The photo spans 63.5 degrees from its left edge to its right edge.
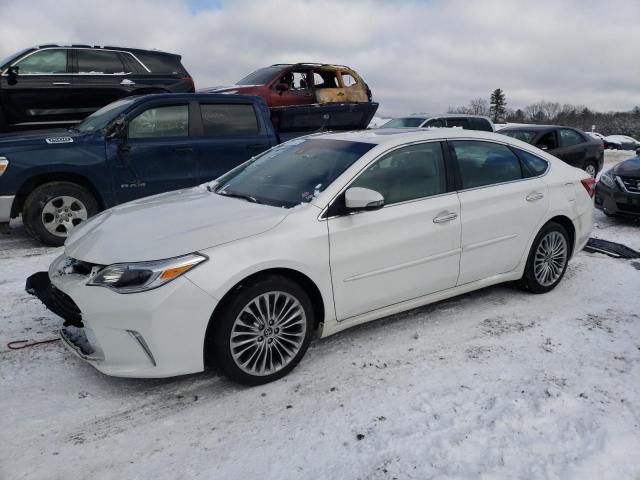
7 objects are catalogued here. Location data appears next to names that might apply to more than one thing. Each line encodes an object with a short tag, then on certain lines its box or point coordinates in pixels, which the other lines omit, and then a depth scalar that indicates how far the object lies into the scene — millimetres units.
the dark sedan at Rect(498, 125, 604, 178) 11648
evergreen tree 91562
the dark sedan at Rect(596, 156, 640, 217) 7676
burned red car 8562
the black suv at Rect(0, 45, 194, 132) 8492
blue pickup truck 5879
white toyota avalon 2879
